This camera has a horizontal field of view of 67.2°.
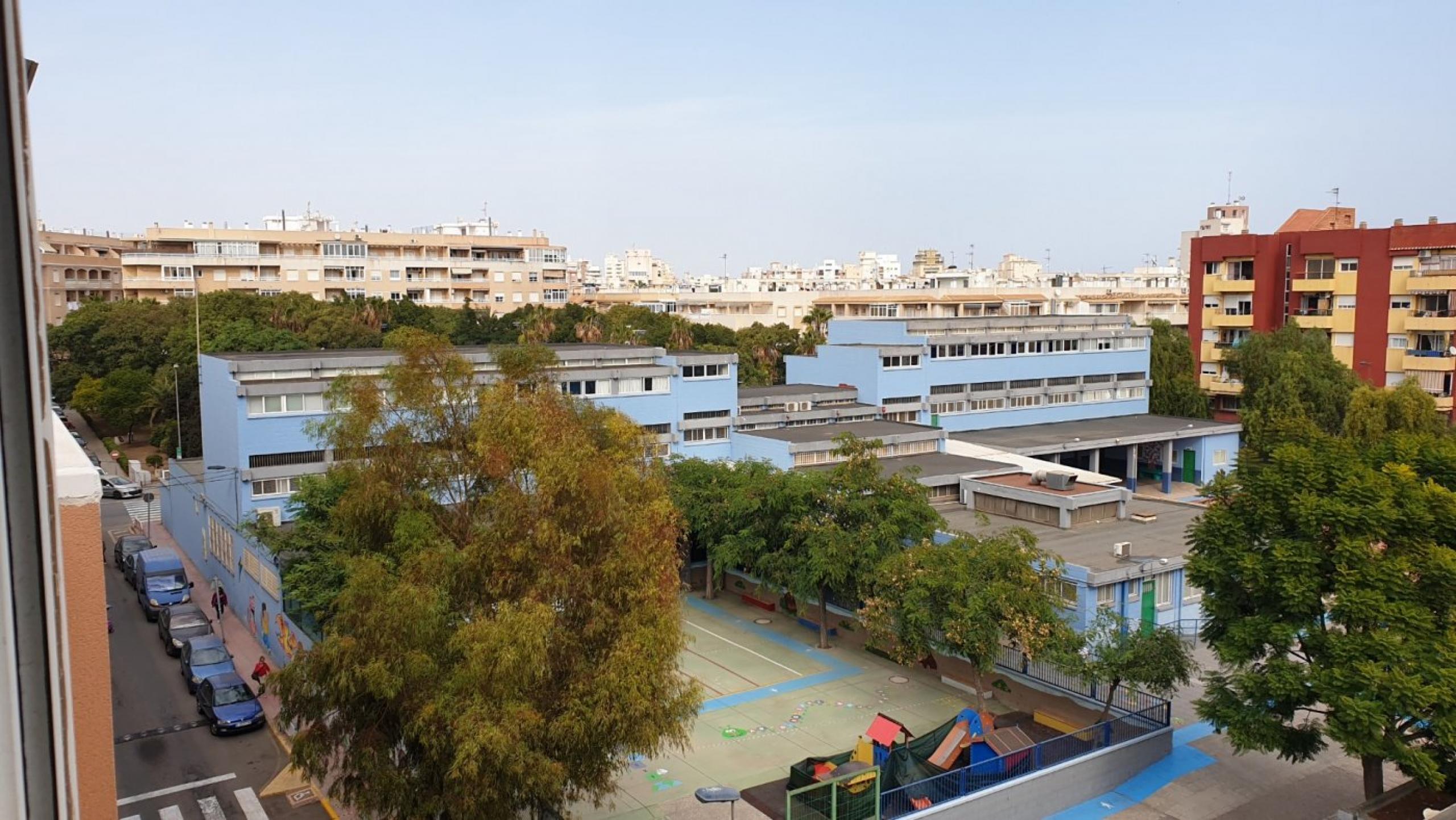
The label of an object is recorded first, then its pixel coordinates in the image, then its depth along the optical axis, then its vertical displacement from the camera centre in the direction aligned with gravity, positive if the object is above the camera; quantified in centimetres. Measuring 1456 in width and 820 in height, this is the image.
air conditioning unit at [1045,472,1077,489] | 2642 -448
